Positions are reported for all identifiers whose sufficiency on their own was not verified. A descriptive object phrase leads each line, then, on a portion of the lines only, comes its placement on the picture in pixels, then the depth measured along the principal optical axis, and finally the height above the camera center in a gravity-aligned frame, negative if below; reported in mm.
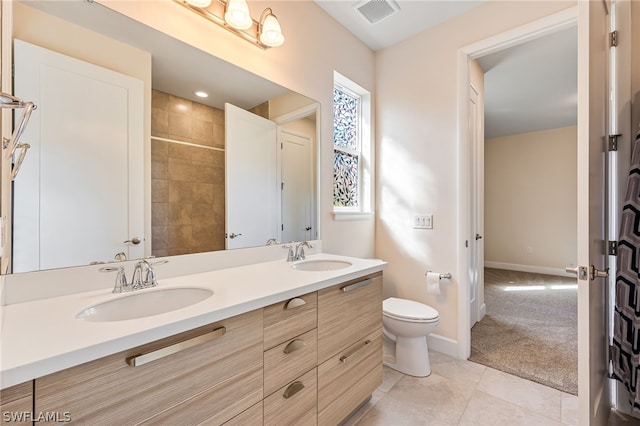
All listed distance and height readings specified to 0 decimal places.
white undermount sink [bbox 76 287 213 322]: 936 -344
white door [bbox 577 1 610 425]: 1018 +39
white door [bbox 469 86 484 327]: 2553 +65
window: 2334 +606
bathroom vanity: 614 -420
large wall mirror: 977 +320
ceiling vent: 1982 +1550
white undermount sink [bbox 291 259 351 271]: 1728 -331
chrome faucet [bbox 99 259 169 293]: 1063 -261
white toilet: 1817 -820
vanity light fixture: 1368 +1059
